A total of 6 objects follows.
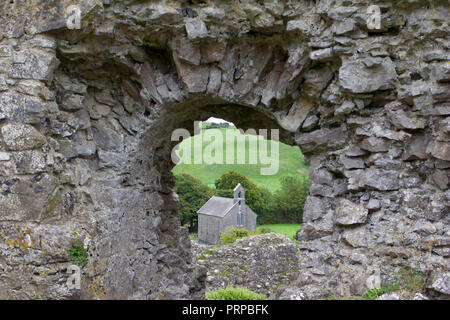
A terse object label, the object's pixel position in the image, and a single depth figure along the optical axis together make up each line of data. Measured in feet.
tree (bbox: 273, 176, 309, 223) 98.43
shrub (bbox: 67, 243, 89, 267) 14.05
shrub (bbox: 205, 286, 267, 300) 27.86
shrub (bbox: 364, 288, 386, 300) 12.39
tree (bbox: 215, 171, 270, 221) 92.73
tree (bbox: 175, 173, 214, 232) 79.29
